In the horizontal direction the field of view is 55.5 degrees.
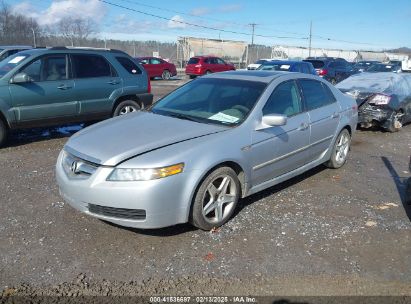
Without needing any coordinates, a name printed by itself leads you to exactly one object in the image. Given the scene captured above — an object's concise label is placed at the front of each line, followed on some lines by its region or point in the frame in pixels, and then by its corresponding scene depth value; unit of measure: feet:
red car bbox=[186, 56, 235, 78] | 86.38
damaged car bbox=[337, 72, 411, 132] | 30.58
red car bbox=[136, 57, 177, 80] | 82.74
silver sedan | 11.48
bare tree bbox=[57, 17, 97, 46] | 135.88
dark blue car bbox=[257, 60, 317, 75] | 46.65
